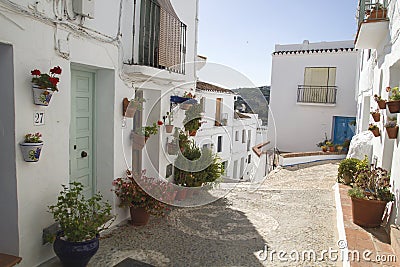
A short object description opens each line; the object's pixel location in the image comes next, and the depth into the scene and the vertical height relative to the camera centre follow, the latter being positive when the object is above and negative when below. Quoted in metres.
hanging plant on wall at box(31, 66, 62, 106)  3.60 +0.29
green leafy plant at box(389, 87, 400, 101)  4.50 +0.44
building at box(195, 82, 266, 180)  14.16 -0.90
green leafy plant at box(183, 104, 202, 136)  7.84 -0.10
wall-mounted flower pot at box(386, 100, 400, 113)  4.42 +0.26
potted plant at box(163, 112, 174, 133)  7.19 -0.18
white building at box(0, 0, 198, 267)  3.51 +0.27
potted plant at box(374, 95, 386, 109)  5.25 +0.35
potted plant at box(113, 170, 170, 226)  5.37 -1.51
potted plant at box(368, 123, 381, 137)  6.23 -0.13
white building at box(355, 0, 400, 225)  4.85 +1.21
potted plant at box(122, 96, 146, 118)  5.46 +0.14
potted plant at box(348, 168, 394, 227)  4.70 -1.19
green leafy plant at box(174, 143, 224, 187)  7.55 -1.30
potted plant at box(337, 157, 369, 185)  7.54 -1.16
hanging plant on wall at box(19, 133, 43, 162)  3.55 -0.44
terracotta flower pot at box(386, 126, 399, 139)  4.64 -0.12
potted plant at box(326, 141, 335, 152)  13.97 -1.15
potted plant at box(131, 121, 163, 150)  5.93 -0.42
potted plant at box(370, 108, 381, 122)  6.23 +0.16
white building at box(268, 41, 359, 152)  15.26 +1.40
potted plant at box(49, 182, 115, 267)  3.78 -1.53
